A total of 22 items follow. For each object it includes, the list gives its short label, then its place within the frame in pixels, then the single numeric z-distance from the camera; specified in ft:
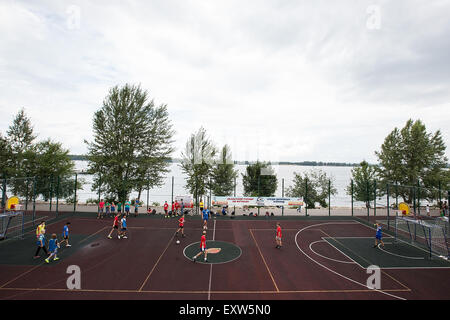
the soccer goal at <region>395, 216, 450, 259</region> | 50.51
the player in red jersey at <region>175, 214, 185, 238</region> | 57.72
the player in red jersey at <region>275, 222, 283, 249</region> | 53.32
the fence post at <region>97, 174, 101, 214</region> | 88.90
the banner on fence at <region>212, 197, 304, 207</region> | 89.76
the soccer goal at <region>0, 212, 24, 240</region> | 54.44
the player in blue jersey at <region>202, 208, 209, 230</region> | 73.31
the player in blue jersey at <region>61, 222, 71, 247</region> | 50.48
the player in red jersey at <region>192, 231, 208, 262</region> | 44.16
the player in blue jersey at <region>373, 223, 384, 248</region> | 54.44
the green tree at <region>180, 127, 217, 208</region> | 105.50
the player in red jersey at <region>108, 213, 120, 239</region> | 56.70
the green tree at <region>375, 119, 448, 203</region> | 100.01
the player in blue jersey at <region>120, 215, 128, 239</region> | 56.71
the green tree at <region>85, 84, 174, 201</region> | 90.48
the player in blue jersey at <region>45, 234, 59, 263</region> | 42.54
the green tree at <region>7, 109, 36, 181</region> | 94.79
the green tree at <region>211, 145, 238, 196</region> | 111.34
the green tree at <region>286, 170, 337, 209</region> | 119.85
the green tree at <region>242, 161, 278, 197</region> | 117.08
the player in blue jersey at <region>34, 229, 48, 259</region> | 43.39
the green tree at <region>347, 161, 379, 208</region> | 112.37
